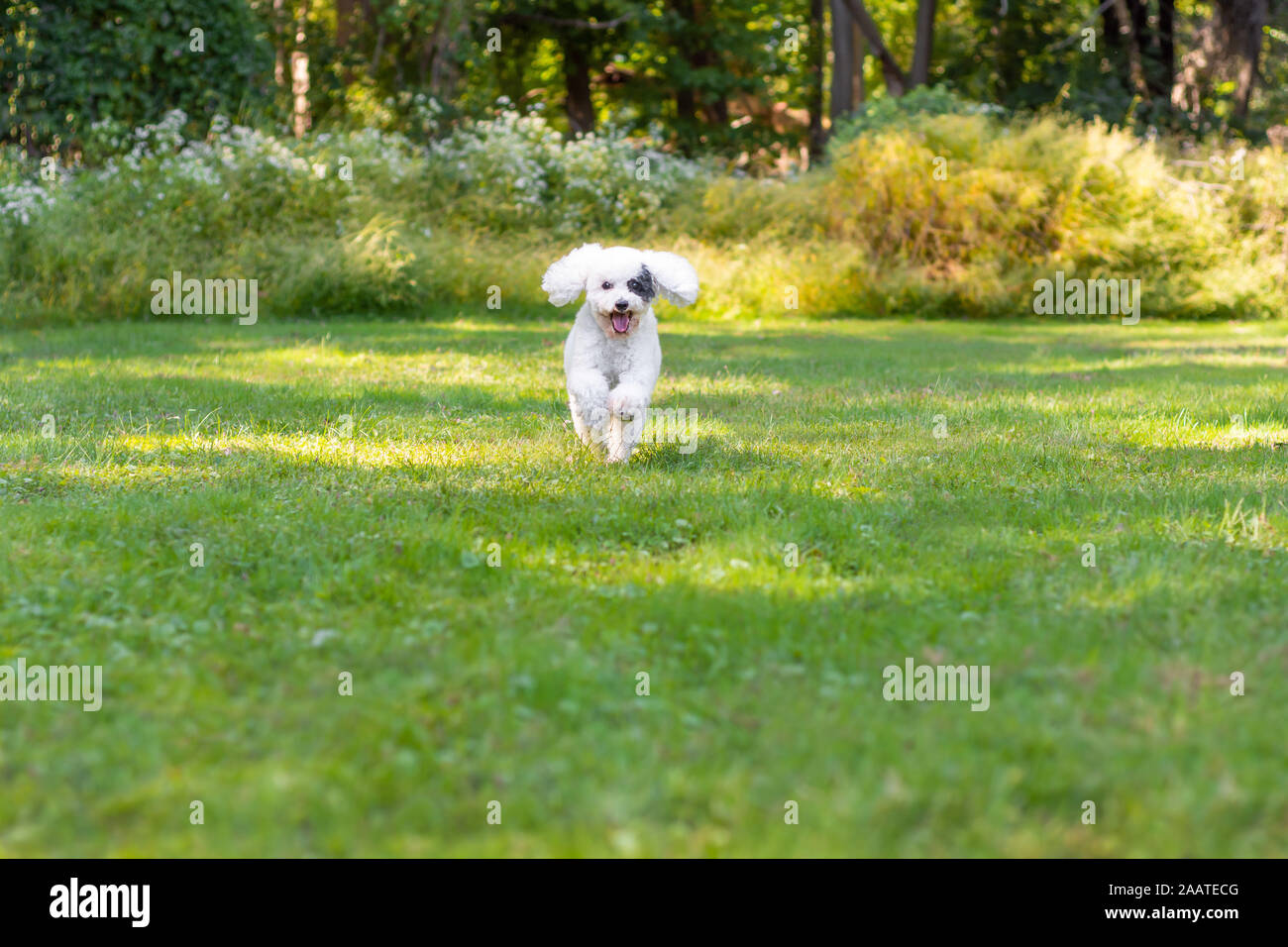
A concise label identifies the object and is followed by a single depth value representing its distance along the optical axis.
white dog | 7.16
